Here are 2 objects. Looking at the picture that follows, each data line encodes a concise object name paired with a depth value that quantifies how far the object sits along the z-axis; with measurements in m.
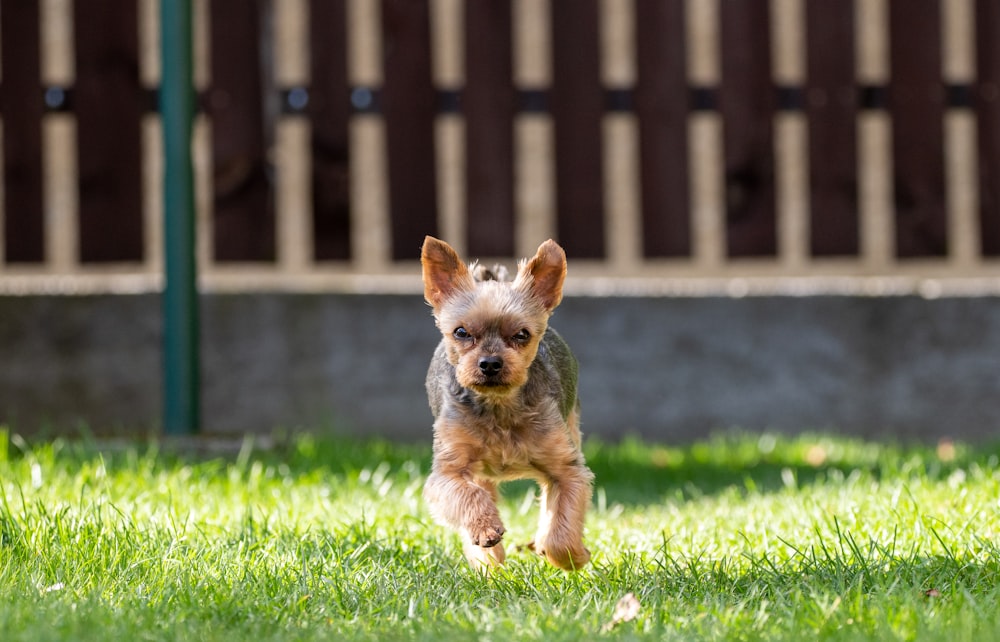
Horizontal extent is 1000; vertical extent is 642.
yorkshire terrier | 7.11
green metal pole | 11.69
